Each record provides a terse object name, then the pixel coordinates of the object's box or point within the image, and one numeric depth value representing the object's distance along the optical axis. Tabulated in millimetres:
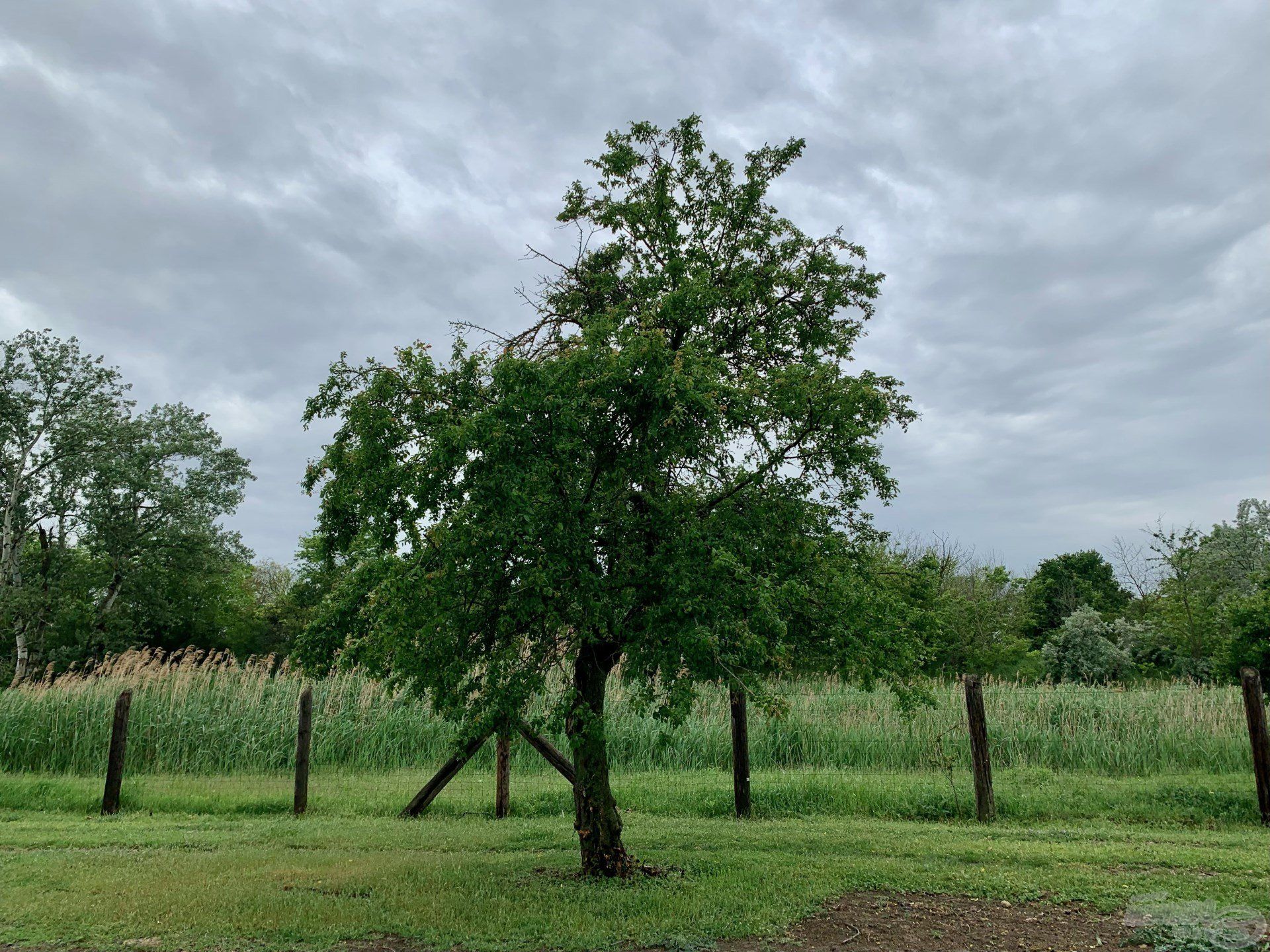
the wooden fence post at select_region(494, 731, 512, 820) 10969
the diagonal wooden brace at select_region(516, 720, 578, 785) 9086
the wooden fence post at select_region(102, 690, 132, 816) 11312
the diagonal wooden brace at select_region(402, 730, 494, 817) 10352
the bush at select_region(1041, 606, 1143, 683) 25891
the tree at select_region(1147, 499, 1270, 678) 23656
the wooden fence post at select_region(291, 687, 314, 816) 11266
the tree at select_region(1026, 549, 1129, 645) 39469
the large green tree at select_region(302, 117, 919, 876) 6117
